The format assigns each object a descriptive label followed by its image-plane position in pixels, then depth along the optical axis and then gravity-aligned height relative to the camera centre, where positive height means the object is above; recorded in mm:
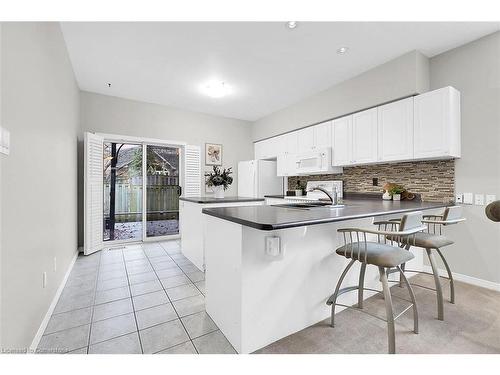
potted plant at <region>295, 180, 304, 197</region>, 4719 -87
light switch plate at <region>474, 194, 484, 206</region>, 2547 -141
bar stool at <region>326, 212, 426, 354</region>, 1414 -452
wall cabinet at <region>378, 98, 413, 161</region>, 2848 +718
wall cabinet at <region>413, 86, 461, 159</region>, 2547 +710
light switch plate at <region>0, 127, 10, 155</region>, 1122 +231
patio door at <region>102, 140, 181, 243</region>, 4562 -44
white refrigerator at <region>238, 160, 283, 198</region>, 5082 +176
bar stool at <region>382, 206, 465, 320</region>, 1891 -464
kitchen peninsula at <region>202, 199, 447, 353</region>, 1485 -592
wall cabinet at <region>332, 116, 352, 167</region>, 3553 +718
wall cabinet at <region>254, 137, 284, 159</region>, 5078 +907
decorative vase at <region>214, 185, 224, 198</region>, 3593 -64
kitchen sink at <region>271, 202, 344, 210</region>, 2264 -190
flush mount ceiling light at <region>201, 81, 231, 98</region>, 3740 +1648
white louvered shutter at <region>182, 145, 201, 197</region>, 4879 +339
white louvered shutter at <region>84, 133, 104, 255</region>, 3711 -111
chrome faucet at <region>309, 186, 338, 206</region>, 2263 -112
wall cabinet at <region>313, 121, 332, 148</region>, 3890 +899
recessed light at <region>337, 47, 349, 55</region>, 2771 +1654
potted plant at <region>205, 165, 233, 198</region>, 3592 +76
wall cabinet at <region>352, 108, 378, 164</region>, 3217 +719
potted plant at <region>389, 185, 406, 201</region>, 3090 -60
